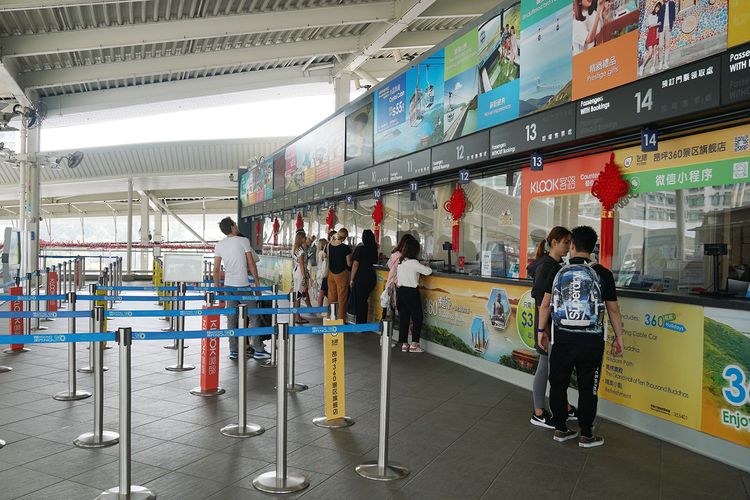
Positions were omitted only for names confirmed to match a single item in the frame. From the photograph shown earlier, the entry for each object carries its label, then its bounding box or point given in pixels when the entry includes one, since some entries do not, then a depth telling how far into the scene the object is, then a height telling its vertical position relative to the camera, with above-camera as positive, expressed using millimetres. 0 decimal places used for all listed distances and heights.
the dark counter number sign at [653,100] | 4047 +1133
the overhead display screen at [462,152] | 6637 +1140
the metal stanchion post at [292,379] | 5729 -1321
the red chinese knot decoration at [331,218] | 12469 +589
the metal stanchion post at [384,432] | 3660 -1159
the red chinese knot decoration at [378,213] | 10124 +581
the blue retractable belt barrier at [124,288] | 7456 -559
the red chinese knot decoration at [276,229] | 17359 +495
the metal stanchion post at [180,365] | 6699 -1382
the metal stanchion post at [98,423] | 3885 -1244
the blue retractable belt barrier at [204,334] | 3674 -588
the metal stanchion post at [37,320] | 9966 -1320
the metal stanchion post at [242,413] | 4410 -1273
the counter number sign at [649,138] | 4609 +866
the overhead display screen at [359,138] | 9930 +1895
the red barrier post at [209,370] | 5629 -1196
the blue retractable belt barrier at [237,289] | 6985 -523
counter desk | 3881 -899
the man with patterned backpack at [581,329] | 4105 -562
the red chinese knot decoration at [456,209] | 7785 +513
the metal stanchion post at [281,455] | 3420 -1239
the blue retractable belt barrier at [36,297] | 6557 -607
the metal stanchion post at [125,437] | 3215 -1063
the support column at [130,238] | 21850 +240
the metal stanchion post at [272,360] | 6885 -1354
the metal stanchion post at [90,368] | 6699 -1424
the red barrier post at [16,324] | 7796 -1168
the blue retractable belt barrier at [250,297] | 6539 -587
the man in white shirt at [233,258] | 7133 -159
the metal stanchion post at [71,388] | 5367 -1333
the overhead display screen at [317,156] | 11523 +1981
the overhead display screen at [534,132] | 5340 +1137
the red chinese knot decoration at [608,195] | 5102 +466
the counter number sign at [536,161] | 5898 +871
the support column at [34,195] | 15594 +1305
